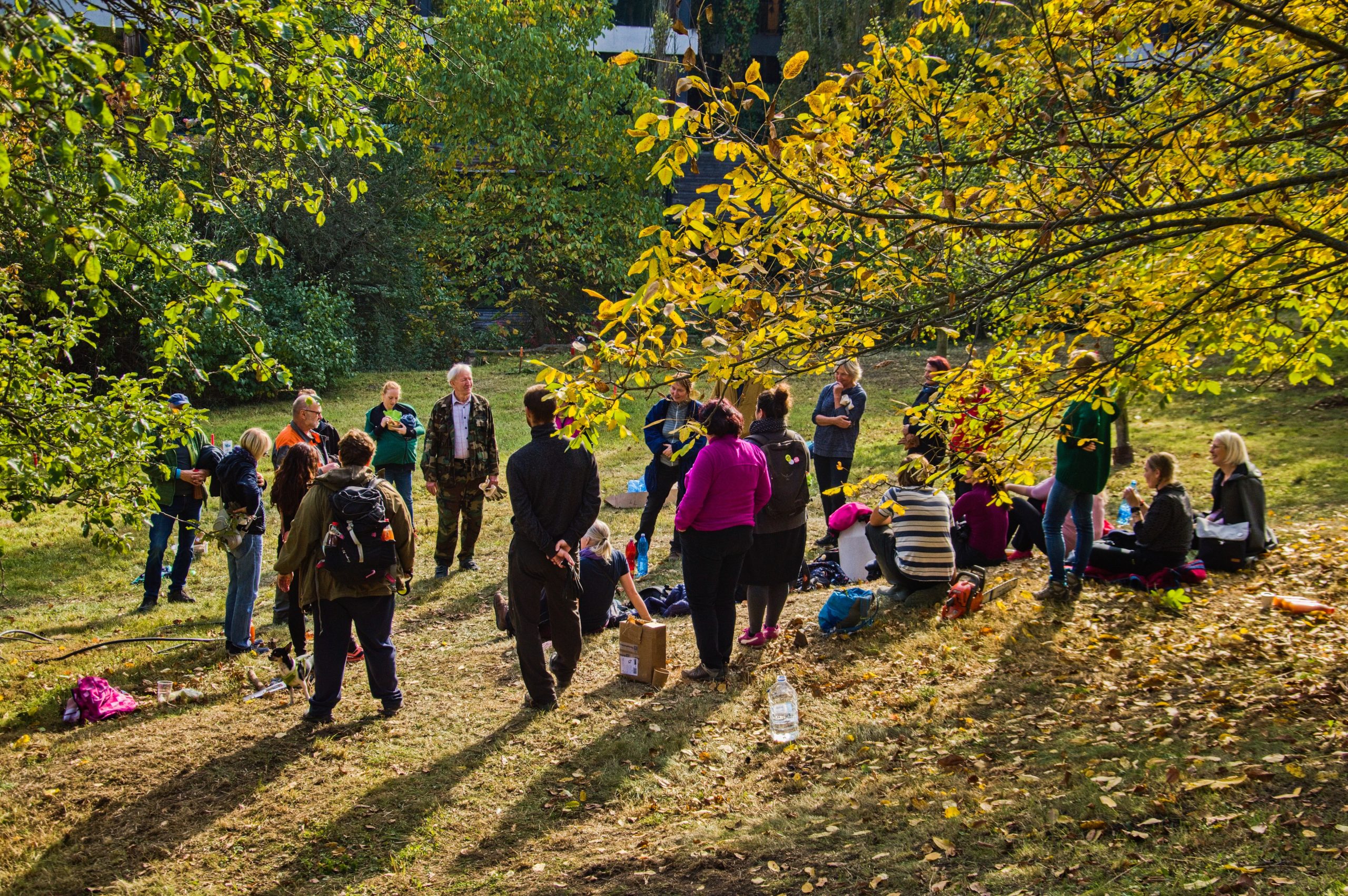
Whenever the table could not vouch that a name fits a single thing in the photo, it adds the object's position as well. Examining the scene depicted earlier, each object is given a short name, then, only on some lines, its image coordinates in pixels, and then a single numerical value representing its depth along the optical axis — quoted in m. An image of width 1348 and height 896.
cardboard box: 6.95
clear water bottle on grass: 6.21
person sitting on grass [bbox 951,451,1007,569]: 8.41
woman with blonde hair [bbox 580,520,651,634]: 7.80
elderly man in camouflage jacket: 9.70
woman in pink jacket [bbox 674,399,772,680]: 6.56
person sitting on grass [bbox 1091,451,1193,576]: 7.84
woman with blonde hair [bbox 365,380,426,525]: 10.12
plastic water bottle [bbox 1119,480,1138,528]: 9.83
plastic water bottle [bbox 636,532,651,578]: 9.88
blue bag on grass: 7.73
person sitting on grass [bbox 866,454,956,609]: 7.68
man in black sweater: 6.20
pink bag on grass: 6.91
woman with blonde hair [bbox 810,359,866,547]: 10.16
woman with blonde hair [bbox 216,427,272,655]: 7.71
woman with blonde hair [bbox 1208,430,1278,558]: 8.16
